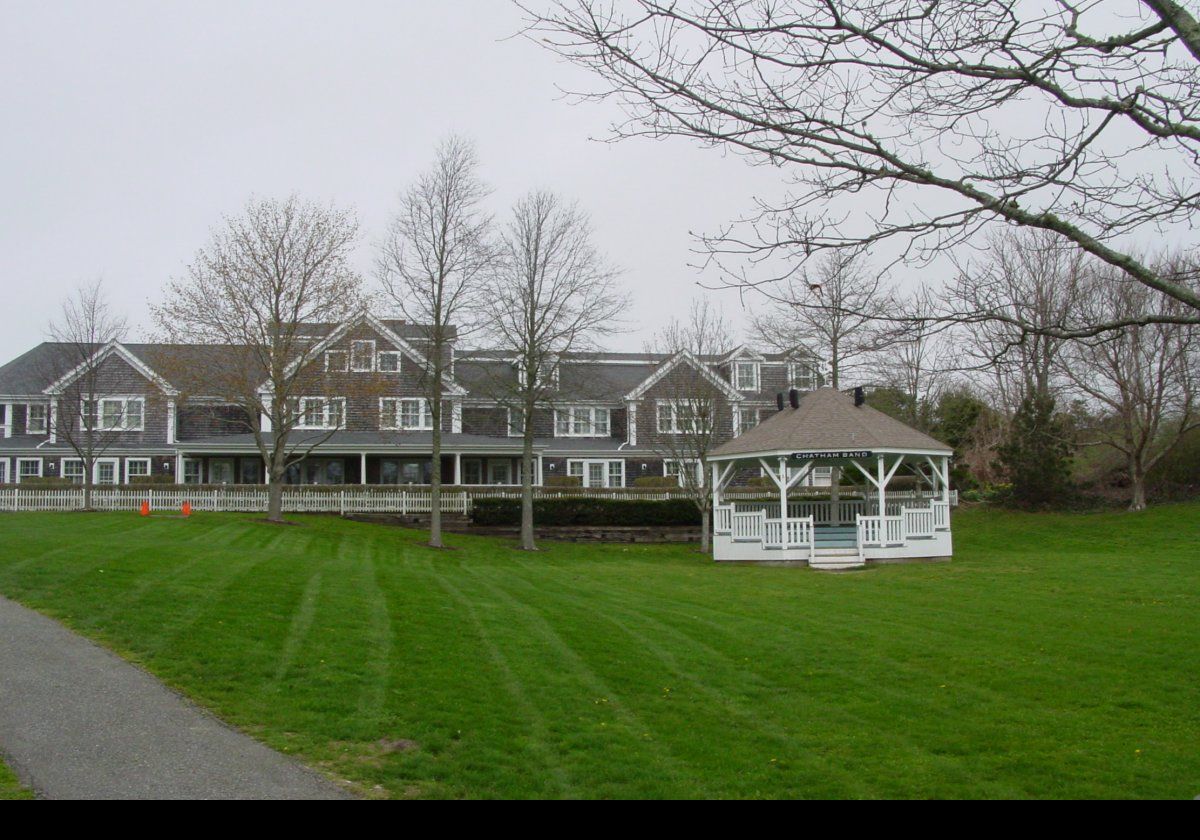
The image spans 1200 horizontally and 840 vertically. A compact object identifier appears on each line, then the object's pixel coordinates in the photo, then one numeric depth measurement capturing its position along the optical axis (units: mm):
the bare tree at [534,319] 32031
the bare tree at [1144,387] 32906
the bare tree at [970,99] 6824
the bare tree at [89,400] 34281
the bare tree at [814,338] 30875
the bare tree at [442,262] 31562
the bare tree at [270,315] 30891
